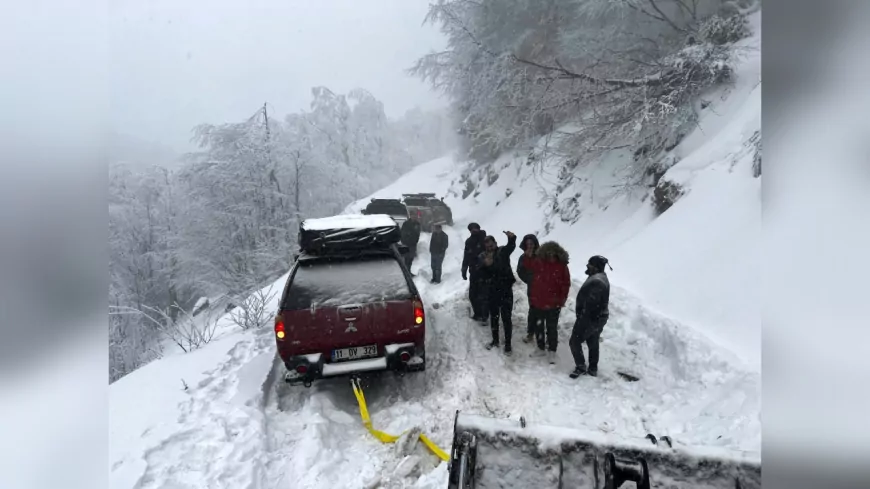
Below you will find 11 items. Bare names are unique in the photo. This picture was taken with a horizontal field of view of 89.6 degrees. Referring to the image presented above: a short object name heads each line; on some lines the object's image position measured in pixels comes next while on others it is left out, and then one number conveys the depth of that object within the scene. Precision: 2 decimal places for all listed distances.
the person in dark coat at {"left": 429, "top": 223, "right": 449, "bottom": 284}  9.38
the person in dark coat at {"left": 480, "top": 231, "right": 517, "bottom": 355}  5.34
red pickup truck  4.21
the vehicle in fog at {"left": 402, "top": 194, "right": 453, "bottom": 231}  17.77
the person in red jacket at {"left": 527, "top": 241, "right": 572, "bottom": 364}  4.98
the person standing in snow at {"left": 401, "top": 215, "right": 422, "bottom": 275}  10.23
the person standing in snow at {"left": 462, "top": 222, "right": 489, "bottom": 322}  5.94
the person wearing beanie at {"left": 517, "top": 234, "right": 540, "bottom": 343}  5.47
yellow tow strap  3.55
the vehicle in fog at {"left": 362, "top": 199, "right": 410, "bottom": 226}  16.77
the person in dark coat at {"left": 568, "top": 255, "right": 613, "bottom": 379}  4.42
